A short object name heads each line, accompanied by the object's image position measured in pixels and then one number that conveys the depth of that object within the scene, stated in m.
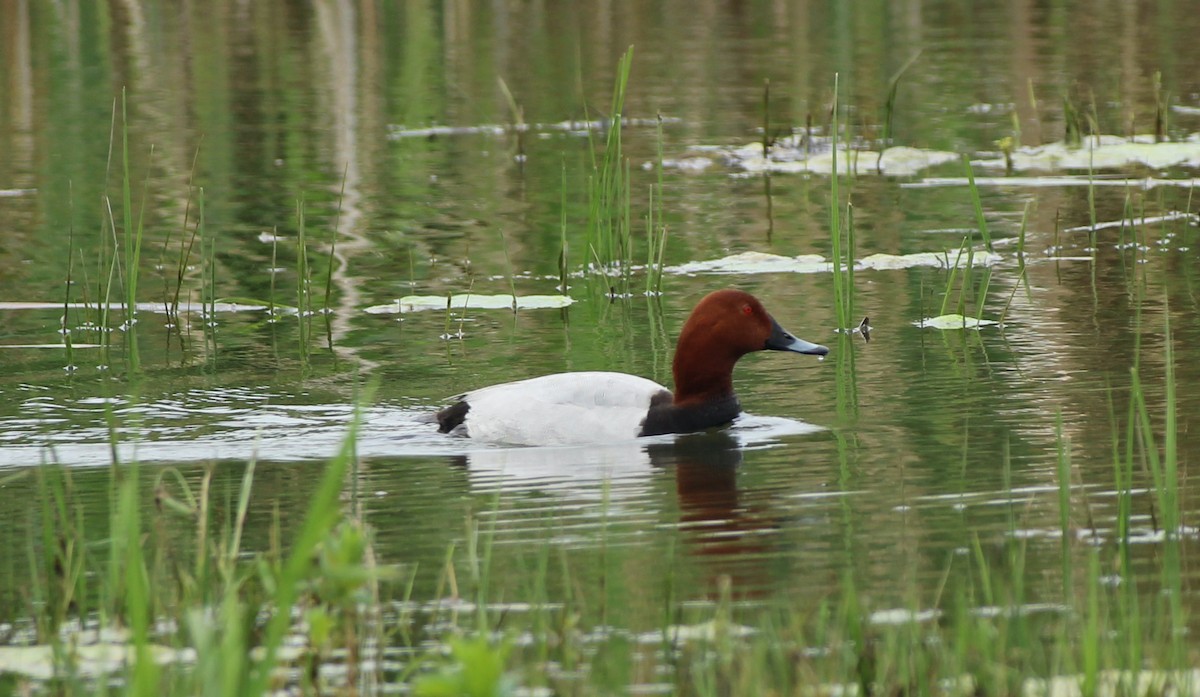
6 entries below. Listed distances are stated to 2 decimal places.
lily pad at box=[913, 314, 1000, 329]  19.61
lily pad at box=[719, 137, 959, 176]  30.94
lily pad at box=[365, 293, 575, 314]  21.19
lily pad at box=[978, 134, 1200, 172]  29.33
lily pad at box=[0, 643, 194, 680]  8.79
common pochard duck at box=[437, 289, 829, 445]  16.02
